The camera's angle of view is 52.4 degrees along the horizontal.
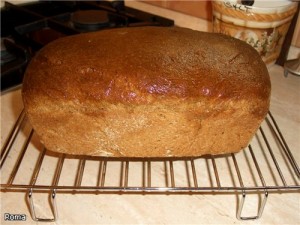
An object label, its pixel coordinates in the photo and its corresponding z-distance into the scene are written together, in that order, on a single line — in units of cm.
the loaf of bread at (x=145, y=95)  66
